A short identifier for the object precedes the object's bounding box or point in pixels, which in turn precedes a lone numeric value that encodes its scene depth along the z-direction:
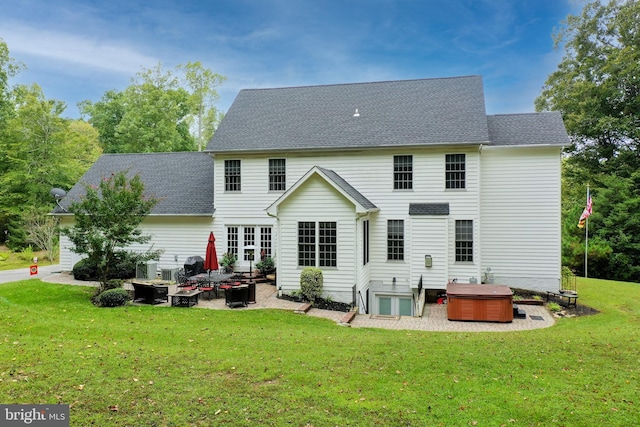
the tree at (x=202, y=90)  38.41
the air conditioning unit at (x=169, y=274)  18.70
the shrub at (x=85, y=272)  18.31
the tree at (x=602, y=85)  29.52
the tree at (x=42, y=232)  27.92
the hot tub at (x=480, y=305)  13.65
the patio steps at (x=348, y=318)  12.96
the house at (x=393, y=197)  15.87
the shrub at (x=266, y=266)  18.86
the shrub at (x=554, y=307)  15.16
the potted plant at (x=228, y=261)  19.07
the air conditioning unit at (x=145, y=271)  19.33
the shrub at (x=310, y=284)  15.17
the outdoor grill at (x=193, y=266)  18.33
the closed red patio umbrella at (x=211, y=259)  16.28
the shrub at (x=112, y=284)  15.19
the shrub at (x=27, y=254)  27.92
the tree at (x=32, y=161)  31.23
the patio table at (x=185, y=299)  14.13
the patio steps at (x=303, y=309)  13.79
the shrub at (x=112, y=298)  13.73
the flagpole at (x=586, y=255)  24.05
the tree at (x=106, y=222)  14.38
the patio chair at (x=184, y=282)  15.75
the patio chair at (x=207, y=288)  15.65
